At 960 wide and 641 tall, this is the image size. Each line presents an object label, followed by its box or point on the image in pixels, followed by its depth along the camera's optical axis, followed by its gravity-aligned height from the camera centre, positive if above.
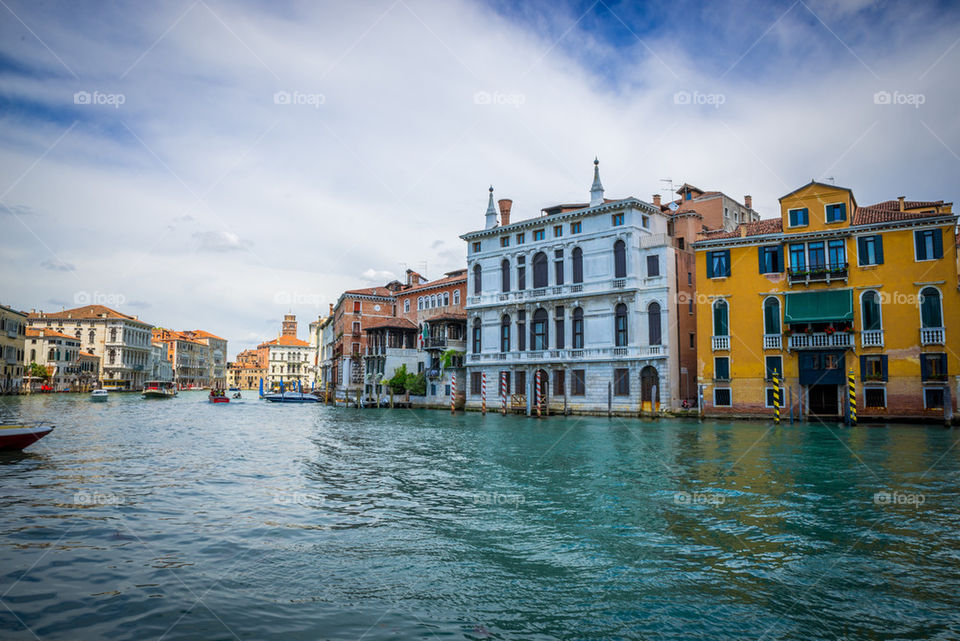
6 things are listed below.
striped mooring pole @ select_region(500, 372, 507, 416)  36.59 -0.61
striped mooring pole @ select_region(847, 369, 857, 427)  24.83 -0.60
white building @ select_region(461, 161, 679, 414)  32.91 +4.22
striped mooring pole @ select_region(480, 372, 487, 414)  38.77 -0.57
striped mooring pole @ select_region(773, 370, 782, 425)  26.62 -0.71
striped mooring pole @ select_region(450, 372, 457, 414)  39.98 -0.68
